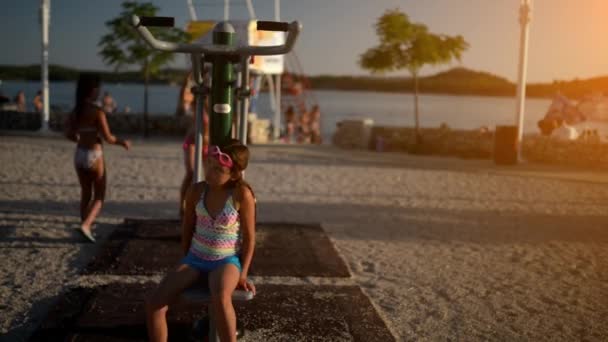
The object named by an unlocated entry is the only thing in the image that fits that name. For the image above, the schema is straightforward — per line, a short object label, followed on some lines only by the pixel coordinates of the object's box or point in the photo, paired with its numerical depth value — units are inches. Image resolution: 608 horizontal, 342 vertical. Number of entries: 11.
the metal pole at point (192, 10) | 877.8
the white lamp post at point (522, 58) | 576.7
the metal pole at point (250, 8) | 865.7
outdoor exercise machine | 137.1
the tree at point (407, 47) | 735.1
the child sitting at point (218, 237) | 126.1
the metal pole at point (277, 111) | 931.3
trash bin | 561.0
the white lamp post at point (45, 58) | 721.6
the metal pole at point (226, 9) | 847.7
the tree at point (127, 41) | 878.4
